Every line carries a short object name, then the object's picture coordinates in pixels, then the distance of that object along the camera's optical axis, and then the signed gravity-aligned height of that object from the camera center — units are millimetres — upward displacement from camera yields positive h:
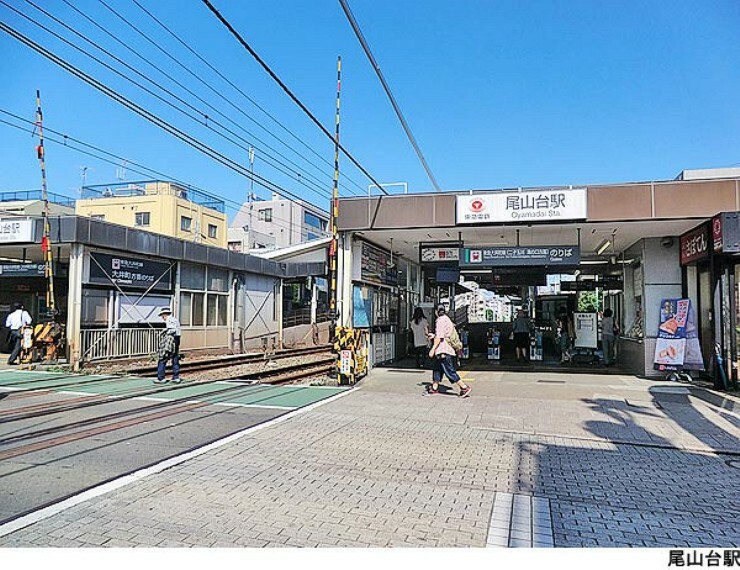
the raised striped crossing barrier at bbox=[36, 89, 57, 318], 14953 +1922
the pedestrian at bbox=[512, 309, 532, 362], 18484 -654
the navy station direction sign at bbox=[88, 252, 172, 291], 16125 +1214
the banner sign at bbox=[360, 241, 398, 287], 14547 +1237
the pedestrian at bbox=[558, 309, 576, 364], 18625 -778
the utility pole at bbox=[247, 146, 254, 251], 47875 +7327
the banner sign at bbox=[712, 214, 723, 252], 10766 +1519
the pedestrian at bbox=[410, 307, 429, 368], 14938 -590
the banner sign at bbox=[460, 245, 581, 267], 12523 +1249
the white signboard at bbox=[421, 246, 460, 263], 14477 +1491
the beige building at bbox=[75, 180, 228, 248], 45812 +8673
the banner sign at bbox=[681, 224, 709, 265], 11877 +1475
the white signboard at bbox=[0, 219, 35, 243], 15594 +2246
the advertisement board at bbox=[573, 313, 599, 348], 17656 -562
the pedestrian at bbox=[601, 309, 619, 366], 17828 -730
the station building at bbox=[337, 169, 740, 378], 11586 +1578
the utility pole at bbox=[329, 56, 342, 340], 12914 +1359
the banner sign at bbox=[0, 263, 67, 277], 18500 +1412
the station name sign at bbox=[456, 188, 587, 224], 11938 +2240
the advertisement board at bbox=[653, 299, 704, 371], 12703 -625
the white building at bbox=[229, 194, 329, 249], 65938 +10654
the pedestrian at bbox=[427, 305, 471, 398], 10719 -678
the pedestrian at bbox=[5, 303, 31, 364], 15227 -326
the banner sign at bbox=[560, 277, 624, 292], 17588 +945
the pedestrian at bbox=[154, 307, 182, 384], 12375 -740
